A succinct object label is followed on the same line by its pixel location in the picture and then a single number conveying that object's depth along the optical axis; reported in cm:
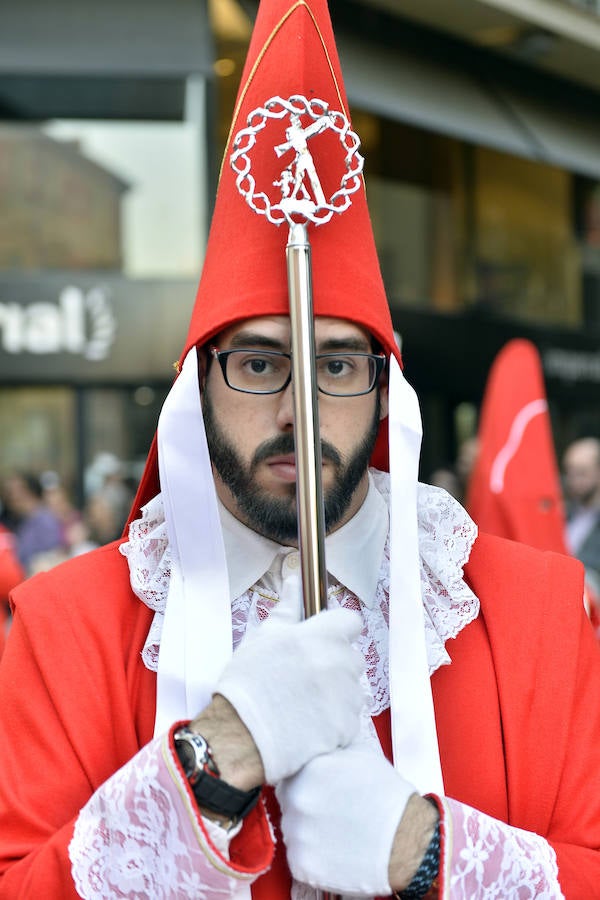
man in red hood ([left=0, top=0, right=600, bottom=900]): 170
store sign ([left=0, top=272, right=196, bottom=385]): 972
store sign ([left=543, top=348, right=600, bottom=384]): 1303
